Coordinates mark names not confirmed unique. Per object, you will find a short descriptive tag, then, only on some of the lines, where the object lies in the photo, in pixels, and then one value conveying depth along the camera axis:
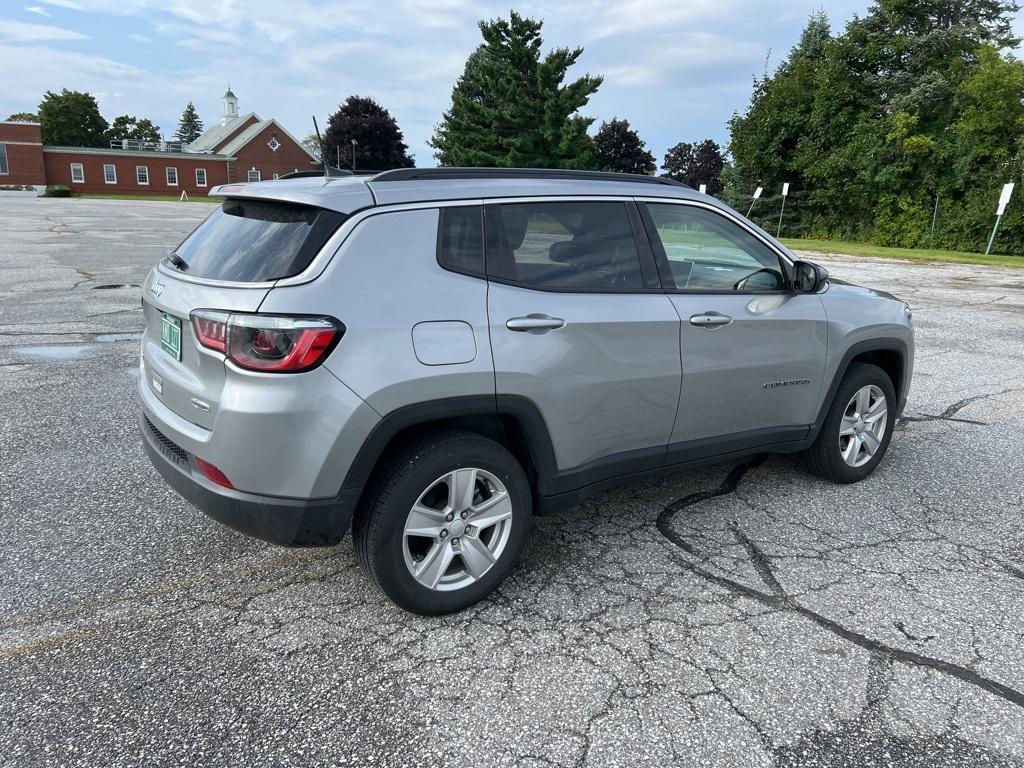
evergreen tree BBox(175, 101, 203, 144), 134.62
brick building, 64.50
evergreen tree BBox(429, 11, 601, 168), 36.88
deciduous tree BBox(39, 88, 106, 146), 86.81
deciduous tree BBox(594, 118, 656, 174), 59.47
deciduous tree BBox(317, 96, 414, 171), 66.88
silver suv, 2.55
